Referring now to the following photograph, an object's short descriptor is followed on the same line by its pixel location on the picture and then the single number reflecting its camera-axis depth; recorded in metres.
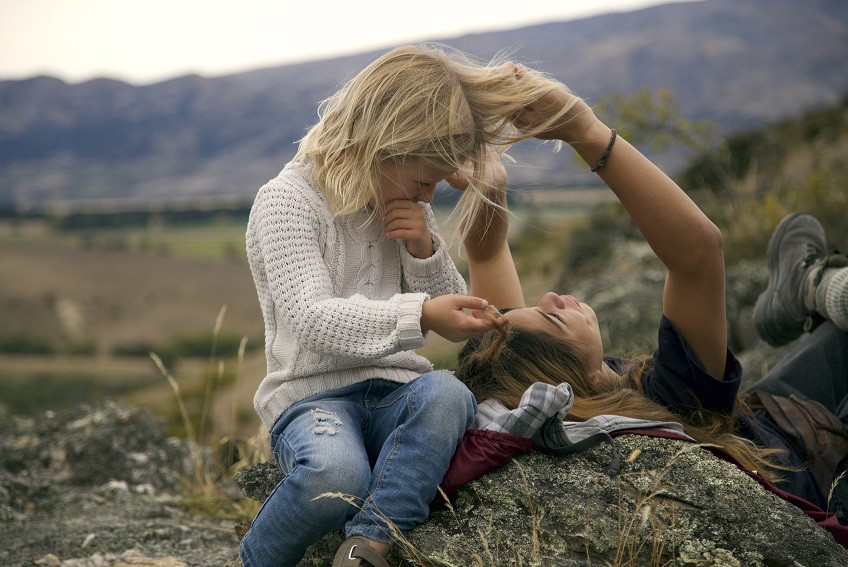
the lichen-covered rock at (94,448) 4.16
